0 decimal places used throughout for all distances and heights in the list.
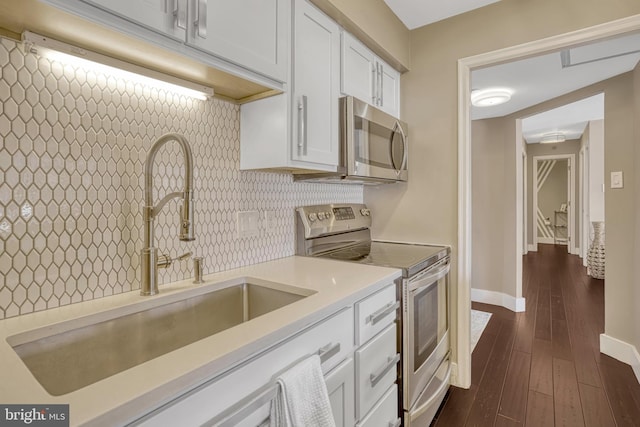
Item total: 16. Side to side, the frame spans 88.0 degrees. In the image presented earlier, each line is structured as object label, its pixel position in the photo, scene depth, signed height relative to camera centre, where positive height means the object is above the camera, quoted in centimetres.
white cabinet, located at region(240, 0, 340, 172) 143 +45
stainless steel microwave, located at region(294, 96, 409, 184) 174 +38
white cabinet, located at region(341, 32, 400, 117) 179 +81
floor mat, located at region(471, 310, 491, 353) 288 -109
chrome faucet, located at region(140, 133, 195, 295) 110 +0
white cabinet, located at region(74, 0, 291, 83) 93 +60
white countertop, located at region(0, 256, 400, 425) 56 -31
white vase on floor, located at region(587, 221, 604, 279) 456 -61
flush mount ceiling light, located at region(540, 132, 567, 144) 599 +140
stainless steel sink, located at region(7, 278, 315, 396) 86 -38
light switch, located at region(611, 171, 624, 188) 248 +24
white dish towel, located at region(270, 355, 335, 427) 84 -50
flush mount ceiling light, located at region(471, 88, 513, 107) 302 +107
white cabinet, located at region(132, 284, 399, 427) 70 -44
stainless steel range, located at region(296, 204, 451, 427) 157 -39
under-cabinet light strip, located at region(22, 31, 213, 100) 94 +48
